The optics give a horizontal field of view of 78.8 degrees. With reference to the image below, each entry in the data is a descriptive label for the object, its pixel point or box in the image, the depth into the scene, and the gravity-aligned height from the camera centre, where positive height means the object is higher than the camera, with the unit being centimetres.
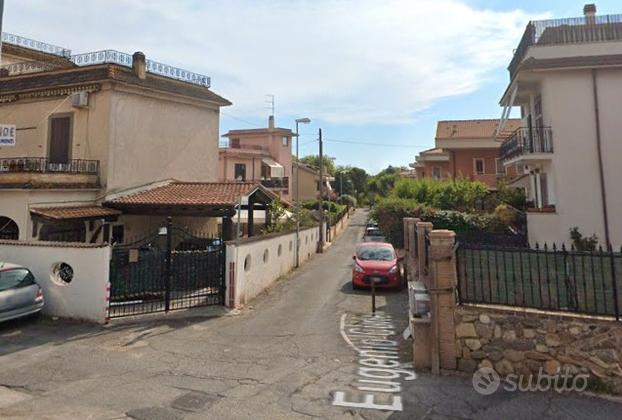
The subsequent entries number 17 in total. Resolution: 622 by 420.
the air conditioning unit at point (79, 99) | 1595 +596
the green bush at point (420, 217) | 2119 +107
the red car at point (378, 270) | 1359 -121
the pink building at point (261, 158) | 3797 +864
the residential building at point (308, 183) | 5394 +795
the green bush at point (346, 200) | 6643 +664
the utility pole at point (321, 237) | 2899 +3
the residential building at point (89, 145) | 1407 +435
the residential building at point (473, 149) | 3431 +796
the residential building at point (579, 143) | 1541 +381
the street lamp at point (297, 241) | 2050 -21
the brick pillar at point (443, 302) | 633 -112
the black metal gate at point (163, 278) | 1006 -109
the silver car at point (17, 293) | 856 -120
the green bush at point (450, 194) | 2503 +288
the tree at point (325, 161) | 8170 +1681
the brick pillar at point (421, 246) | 921 -25
